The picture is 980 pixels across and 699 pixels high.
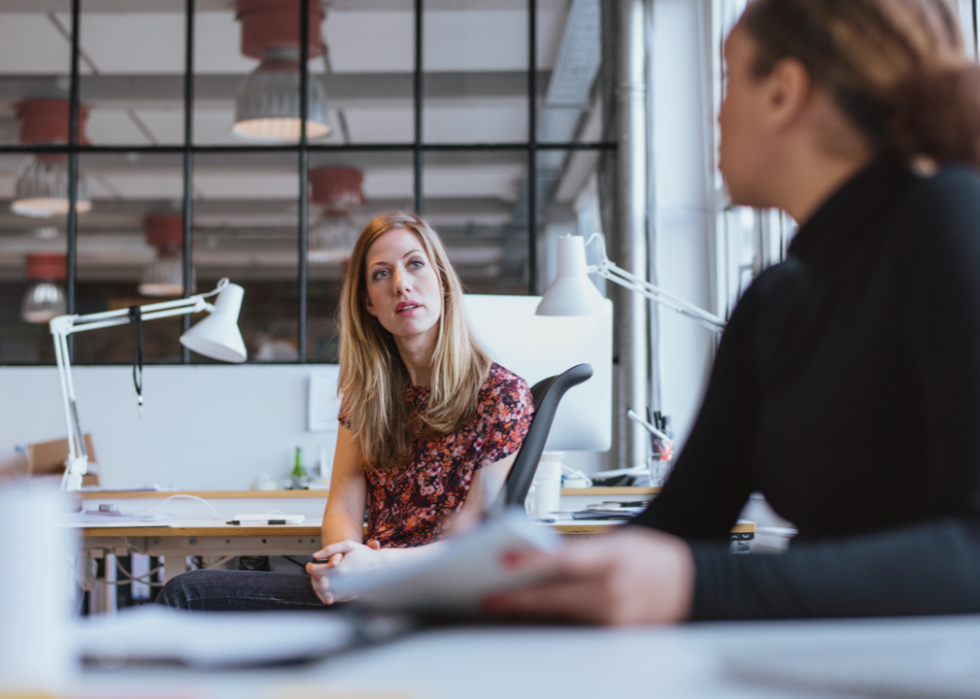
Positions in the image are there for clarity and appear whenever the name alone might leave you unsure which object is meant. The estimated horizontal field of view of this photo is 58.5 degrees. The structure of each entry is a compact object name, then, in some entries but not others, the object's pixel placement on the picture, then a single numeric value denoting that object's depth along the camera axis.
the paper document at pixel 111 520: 2.36
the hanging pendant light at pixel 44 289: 5.60
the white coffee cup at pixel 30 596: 0.50
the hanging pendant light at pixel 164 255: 5.65
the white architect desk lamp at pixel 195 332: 2.97
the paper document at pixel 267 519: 2.50
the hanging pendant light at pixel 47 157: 5.64
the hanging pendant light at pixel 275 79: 5.53
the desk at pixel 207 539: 2.36
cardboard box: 3.35
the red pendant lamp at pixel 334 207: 5.60
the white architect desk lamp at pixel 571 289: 2.54
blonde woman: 1.90
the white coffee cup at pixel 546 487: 2.48
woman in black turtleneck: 0.69
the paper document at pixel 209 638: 0.57
